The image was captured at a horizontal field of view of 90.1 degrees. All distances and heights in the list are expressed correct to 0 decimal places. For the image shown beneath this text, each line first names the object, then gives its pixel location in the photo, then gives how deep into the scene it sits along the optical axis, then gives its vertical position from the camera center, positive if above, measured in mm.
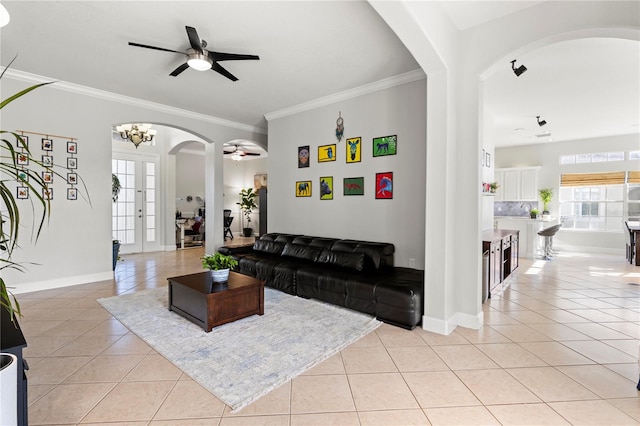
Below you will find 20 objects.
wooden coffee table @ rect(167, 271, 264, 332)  3148 -927
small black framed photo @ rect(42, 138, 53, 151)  4578 +943
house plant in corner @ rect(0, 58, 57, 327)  4273 +341
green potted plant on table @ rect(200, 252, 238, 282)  3434 -605
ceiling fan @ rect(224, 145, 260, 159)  10023 +1929
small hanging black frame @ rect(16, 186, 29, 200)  4387 +232
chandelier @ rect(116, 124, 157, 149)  6412 +1590
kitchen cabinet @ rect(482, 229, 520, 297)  4235 -646
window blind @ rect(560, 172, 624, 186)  7911 +830
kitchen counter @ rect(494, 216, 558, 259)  7465 -471
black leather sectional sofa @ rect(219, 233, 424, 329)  3330 -777
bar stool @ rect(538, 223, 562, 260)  7191 -728
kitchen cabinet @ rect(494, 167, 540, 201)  8766 +768
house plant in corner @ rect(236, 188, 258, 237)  11477 +230
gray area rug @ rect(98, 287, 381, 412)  2332 -1202
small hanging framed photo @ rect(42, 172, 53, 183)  4570 +473
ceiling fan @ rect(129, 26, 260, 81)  3288 +1602
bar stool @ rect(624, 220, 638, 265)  6609 -719
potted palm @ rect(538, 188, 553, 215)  8523 +373
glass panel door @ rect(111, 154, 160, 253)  7801 +128
